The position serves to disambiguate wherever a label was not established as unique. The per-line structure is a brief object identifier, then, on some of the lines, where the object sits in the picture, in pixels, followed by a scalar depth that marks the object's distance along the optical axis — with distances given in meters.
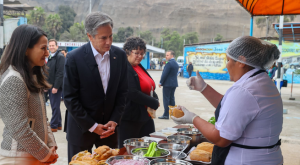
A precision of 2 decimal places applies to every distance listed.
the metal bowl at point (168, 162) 1.77
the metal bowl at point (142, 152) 2.02
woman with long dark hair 1.71
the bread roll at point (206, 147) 2.12
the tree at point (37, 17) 79.62
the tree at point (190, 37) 91.94
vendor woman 1.54
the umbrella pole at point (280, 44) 7.20
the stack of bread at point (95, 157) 1.76
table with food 1.81
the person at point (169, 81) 8.12
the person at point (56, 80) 5.93
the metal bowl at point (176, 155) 1.99
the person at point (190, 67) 24.66
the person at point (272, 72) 11.73
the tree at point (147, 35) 93.92
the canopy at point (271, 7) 4.13
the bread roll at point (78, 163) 1.71
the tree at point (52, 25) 76.19
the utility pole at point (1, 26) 6.16
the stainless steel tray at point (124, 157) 1.81
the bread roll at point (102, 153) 1.91
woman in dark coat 3.01
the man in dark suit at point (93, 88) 2.33
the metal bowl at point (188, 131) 2.71
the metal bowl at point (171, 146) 2.16
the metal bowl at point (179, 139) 2.37
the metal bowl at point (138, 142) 2.22
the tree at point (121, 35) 79.69
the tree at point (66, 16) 84.77
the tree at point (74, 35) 73.06
